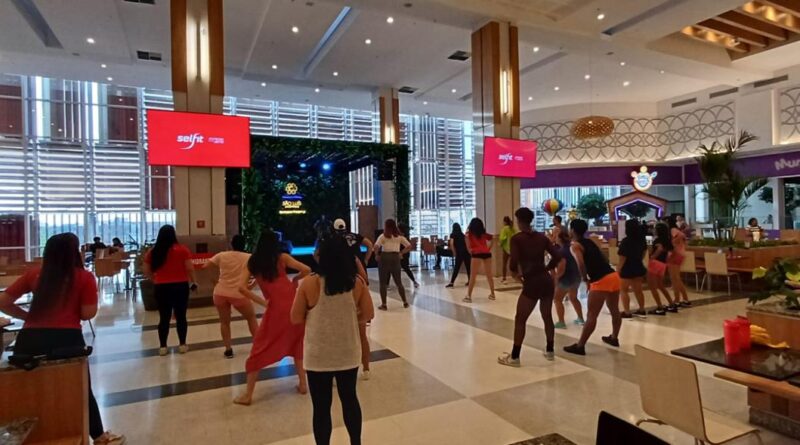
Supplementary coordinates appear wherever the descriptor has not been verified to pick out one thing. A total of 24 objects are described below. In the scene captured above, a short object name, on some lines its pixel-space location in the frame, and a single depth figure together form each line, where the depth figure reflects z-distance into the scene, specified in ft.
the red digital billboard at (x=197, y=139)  24.03
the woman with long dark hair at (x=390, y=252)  22.26
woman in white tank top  7.47
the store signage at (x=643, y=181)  57.47
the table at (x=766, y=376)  6.87
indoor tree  29.66
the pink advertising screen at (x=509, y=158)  32.45
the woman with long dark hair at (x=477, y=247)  24.77
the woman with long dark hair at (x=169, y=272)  14.96
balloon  56.65
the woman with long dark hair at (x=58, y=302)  8.30
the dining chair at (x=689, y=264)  26.07
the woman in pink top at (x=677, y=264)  21.91
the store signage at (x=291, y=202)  50.59
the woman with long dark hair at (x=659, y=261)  20.54
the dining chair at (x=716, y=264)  24.77
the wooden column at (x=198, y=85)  25.07
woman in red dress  11.39
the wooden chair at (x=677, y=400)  6.43
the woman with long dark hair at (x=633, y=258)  17.87
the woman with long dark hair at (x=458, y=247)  29.35
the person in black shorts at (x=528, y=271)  13.41
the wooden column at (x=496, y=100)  32.53
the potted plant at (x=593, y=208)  58.03
